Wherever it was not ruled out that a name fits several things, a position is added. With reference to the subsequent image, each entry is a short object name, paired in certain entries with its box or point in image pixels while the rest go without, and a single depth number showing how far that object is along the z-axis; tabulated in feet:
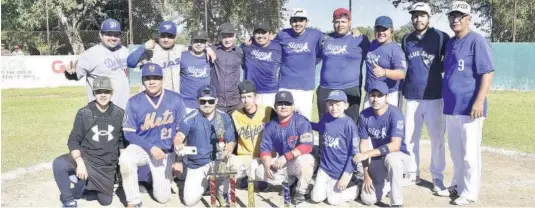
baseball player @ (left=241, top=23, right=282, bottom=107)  22.41
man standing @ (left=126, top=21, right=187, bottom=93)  21.40
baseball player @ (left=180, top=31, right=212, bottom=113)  21.99
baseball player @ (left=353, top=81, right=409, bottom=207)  17.31
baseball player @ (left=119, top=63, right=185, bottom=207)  18.30
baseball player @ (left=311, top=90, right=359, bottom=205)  18.02
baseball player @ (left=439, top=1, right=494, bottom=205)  17.24
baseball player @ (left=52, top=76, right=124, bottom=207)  17.13
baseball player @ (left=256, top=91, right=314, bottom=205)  18.19
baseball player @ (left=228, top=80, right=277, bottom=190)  19.66
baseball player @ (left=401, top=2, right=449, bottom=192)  19.33
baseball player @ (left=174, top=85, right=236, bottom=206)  18.33
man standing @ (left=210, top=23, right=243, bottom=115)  22.48
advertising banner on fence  68.08
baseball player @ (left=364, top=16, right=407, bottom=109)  19.80
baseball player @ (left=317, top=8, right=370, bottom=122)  21.31
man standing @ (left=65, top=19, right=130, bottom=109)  20.99
